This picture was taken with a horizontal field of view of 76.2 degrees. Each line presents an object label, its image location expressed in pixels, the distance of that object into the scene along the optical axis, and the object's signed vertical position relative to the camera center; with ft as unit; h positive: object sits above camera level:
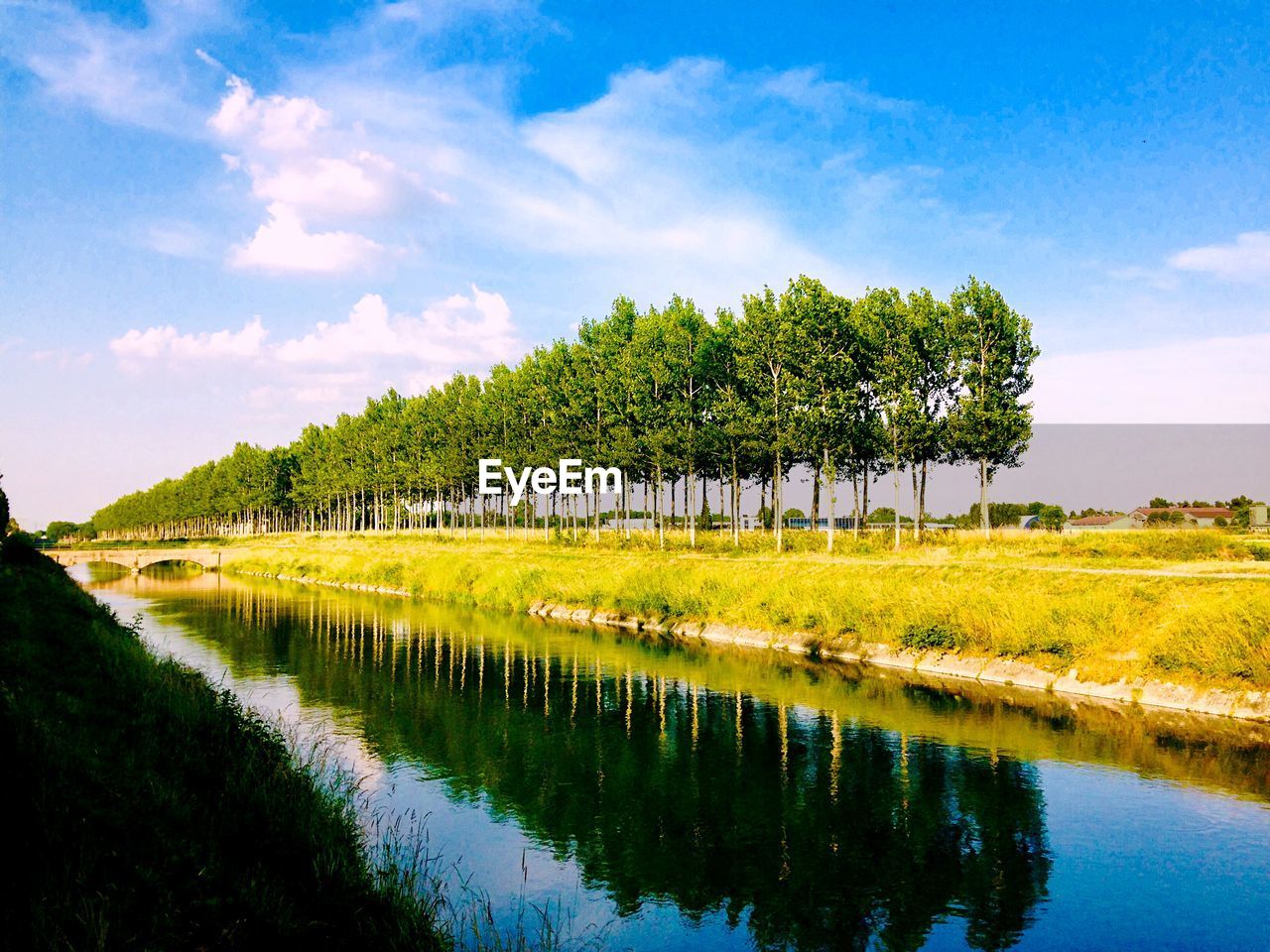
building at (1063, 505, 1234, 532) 233.14 -8.57
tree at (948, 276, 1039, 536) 200.34 +29.65
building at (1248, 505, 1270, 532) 235.40 -8.06
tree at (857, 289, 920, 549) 200.44 +33.74
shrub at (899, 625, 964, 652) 112.06 -20.38
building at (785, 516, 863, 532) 300.40 -11.38
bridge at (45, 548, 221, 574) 339.57 -25.96
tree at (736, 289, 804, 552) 199.82 +32.52
